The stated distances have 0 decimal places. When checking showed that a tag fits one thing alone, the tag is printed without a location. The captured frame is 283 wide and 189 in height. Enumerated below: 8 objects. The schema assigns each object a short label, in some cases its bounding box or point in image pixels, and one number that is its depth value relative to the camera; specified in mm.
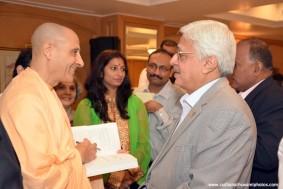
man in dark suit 1637
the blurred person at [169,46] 3333
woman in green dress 2408
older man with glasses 1275
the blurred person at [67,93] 2781
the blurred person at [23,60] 2172
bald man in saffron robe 1369
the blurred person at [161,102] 2523
